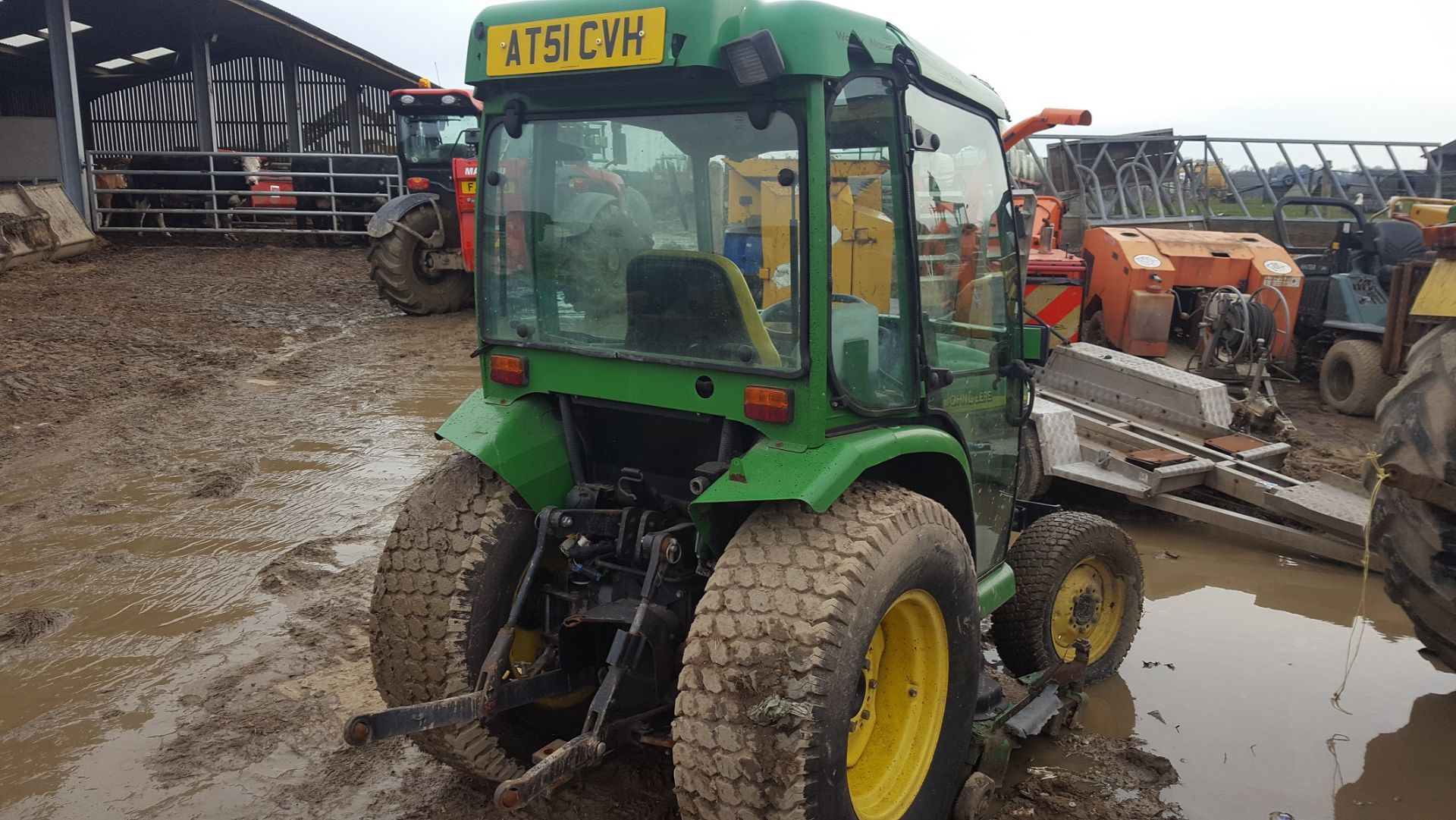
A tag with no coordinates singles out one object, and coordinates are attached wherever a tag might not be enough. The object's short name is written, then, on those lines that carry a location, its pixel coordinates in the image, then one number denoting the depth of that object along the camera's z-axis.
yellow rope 3.46
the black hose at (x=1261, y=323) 7.43
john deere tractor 2.35
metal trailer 5.12
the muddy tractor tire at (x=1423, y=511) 3.37
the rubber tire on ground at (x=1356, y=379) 8.28
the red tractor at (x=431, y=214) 10.92
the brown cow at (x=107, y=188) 14.45
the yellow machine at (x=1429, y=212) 8.55
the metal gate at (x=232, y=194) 14.45
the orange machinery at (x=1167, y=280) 8.20
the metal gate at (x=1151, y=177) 12.58
